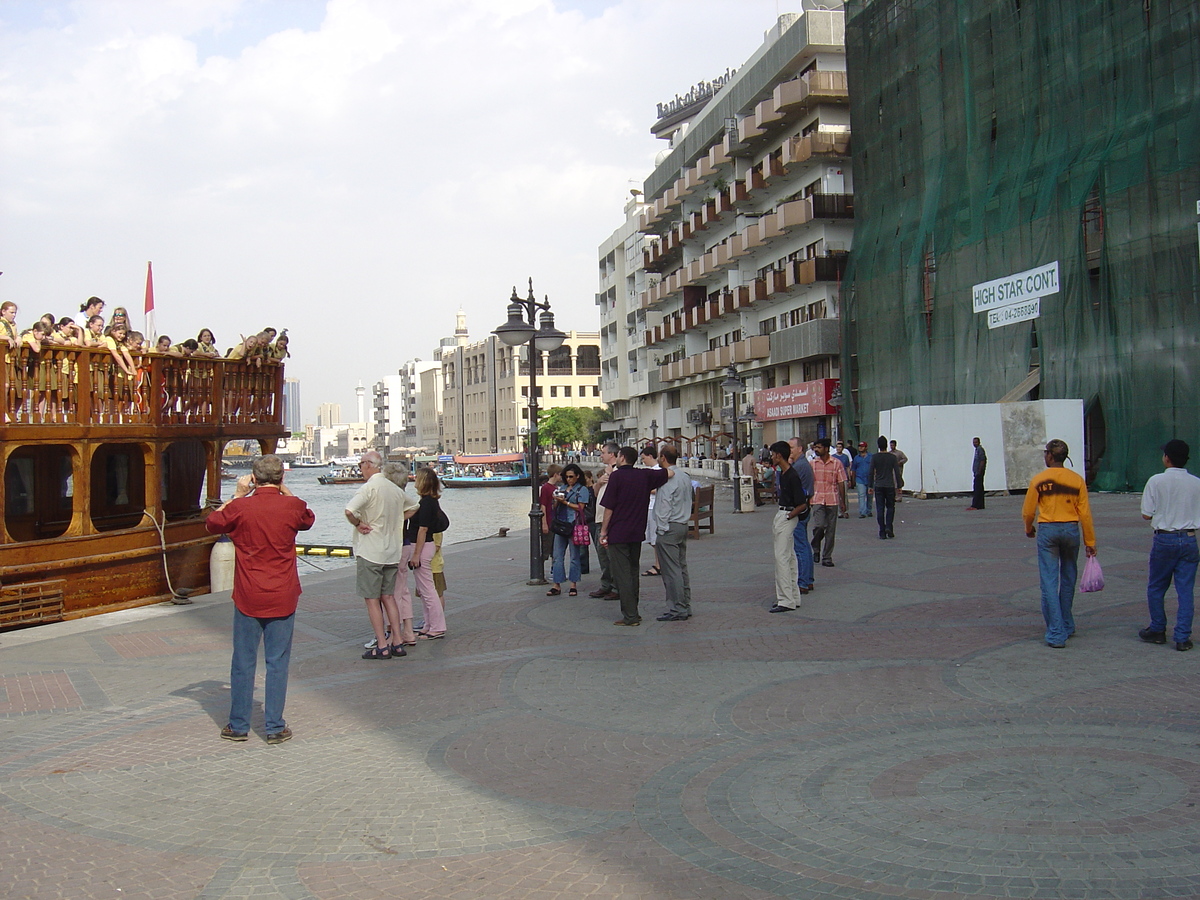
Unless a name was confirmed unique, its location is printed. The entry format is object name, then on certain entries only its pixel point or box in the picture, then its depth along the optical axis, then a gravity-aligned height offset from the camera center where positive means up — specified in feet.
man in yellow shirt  26.81 -2.39
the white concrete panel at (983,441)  84.02 +0.04
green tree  355.15 +8.93
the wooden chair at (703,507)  62.08 -3.56
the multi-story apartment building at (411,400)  582.76 +33.67
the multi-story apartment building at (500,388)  404.77 +27.96
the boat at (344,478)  355.15 -6.59
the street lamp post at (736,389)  84.53 +5.26
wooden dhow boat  42.39 -0.12
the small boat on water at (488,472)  299.79 -5.13
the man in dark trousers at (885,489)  56.34 -2.41
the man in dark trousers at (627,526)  33.58 -2.42
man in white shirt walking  25.68 -2.52
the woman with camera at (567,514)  41.78 -2.48
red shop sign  138.41 +6.70
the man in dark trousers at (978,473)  72.08 -2.12
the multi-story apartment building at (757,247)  139.23 +31.39
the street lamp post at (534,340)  44.86 +5.17
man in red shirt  21.40 -2.89
